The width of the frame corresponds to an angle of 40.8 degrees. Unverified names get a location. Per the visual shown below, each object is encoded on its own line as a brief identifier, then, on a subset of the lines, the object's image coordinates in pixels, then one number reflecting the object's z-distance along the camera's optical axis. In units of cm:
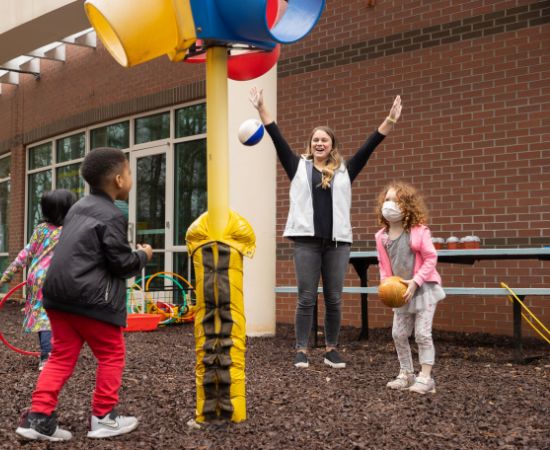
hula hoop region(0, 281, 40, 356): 676
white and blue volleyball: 463
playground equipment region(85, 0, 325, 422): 385
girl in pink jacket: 493
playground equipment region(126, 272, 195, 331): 942
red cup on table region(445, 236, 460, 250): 724
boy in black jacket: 376
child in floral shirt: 596
